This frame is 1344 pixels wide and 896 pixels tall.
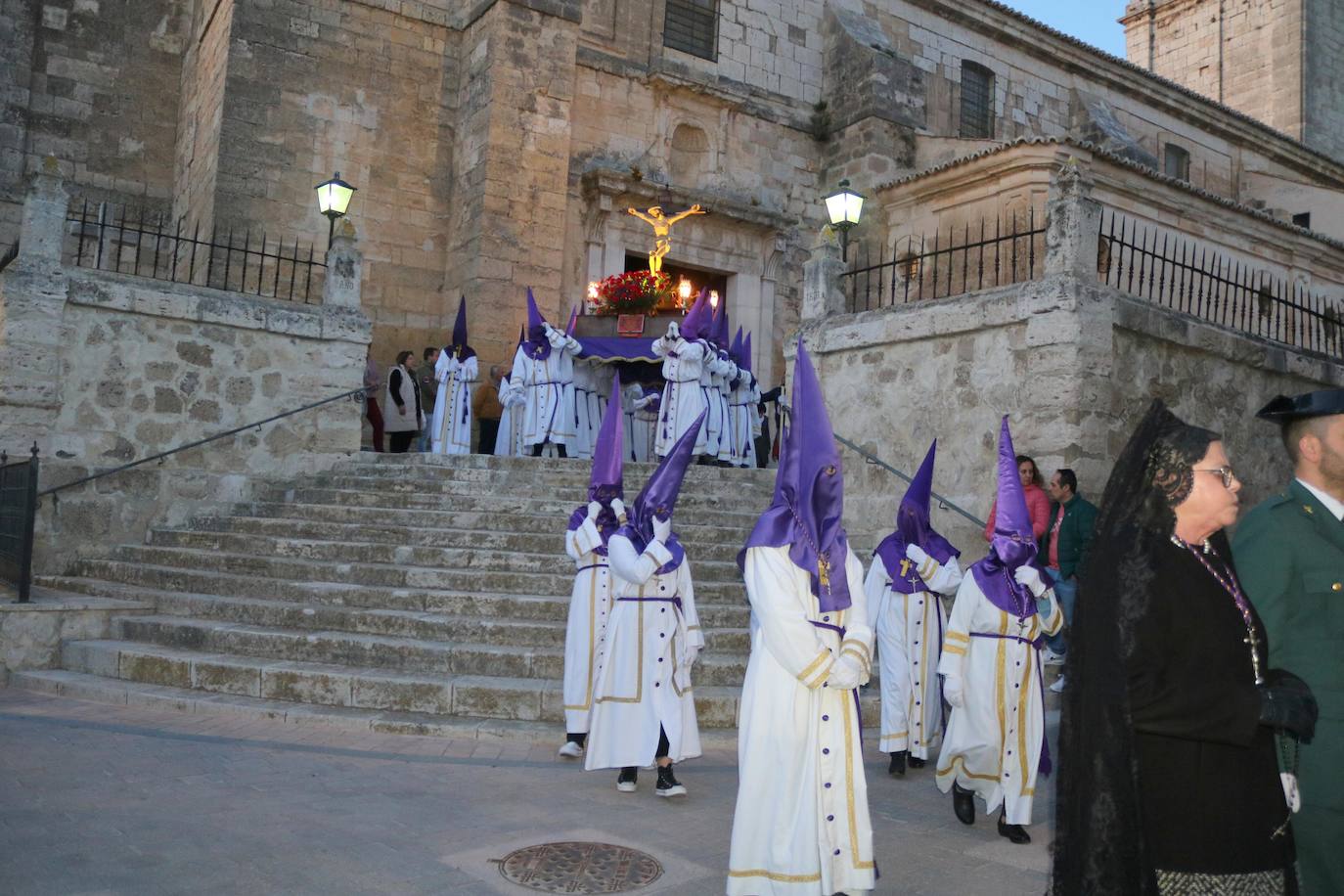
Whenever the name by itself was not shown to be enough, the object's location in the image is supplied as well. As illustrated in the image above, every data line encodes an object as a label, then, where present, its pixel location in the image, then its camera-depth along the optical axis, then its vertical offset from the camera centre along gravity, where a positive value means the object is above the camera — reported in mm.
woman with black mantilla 2803 -358
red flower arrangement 14422 +3356
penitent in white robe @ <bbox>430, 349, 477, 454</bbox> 13500 +1609
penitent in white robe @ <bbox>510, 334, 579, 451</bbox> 12984 +1770
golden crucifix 17984 +5425
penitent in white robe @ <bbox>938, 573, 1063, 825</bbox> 5492 -700
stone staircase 7496 -599
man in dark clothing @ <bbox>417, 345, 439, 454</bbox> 15203 +2114
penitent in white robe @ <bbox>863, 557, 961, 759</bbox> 6797 -604
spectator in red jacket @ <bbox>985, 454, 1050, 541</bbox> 9078 +635
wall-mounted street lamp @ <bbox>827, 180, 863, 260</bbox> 11367 +3715
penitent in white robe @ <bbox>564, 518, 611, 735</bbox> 6684 -479
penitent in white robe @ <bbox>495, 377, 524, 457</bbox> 13485 +1384
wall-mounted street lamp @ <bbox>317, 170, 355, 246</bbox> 12141 +3695
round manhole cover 4379 -1370
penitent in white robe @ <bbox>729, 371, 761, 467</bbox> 13766 +1730
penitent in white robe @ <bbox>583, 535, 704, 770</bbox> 5984 -695
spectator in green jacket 8609 +329
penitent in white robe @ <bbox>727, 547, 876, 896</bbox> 3967 -759
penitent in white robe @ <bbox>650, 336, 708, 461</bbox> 12398 +1839
